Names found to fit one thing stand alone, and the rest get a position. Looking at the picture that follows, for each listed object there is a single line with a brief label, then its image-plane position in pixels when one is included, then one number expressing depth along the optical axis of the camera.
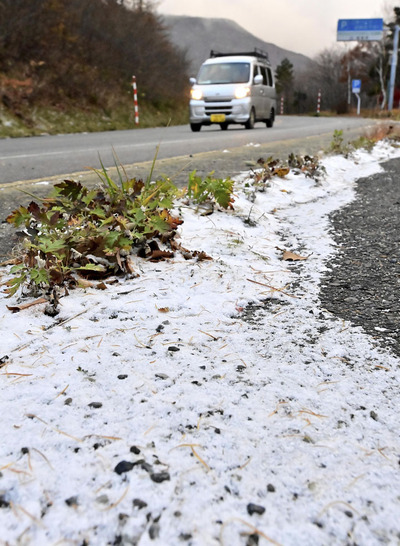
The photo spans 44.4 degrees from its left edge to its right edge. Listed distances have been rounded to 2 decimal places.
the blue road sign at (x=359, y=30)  38.97
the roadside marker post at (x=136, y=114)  15.66
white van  12.26
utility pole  30.33
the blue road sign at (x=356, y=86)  35.84
